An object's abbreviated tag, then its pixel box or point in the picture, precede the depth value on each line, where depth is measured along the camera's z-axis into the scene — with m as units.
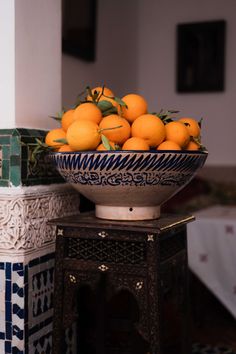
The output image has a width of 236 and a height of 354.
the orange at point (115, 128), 1.34
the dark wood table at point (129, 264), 1.32
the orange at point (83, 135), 1.32
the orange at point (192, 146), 1.44
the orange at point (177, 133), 1.38
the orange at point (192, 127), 1.47
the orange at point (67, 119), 1.43
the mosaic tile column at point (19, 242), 1.50
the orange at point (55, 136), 1.44
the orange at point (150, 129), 1.34
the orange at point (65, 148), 1.40
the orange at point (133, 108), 1.42
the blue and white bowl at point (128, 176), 1.31
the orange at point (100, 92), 1.45
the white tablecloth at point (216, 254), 2.82
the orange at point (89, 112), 1.37
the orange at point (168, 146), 1.36
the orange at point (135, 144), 1.32
